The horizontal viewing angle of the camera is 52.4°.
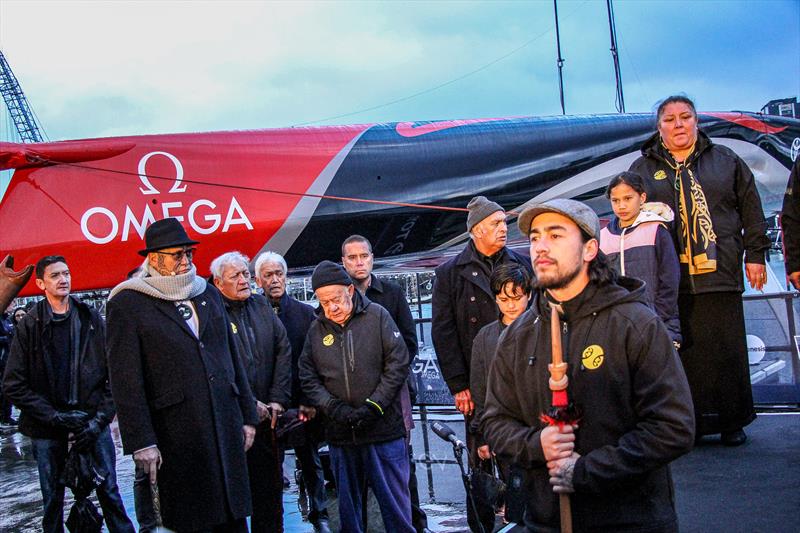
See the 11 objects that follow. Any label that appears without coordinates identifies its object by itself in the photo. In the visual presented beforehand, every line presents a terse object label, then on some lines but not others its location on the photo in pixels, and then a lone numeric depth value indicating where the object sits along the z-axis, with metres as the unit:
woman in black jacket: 5.05
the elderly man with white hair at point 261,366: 5.03
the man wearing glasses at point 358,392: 4.48
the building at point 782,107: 25.42
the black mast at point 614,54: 17.11
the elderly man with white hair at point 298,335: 5.64
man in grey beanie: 4.82
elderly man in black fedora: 4.05
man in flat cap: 2.35
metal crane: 72.31
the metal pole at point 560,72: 16.48
